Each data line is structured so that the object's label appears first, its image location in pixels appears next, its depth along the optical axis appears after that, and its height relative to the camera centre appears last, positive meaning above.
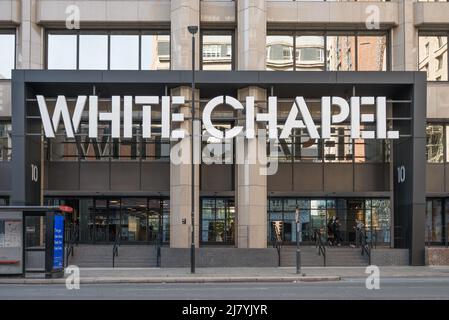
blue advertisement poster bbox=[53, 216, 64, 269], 24.59 -2.85
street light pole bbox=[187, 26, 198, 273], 26.38 +2.44
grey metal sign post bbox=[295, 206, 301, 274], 26.28 -3.49
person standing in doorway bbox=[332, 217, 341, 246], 36.09 -3.47
